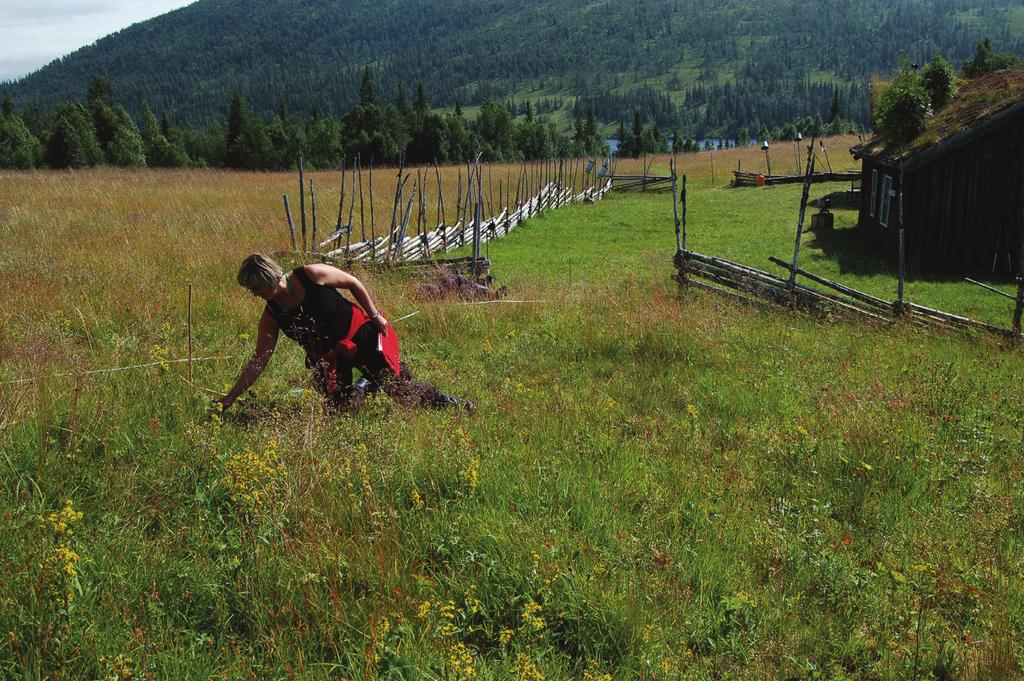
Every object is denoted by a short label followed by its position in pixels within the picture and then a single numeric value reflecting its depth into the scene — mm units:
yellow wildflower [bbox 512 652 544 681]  2426
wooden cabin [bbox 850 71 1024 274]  12977
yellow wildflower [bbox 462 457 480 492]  3516
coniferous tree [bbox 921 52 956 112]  15328
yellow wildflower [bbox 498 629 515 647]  2674
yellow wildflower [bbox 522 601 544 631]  2686
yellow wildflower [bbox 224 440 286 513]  3053
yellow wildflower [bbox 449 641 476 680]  2382
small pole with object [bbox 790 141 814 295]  9199
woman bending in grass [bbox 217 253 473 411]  4163
